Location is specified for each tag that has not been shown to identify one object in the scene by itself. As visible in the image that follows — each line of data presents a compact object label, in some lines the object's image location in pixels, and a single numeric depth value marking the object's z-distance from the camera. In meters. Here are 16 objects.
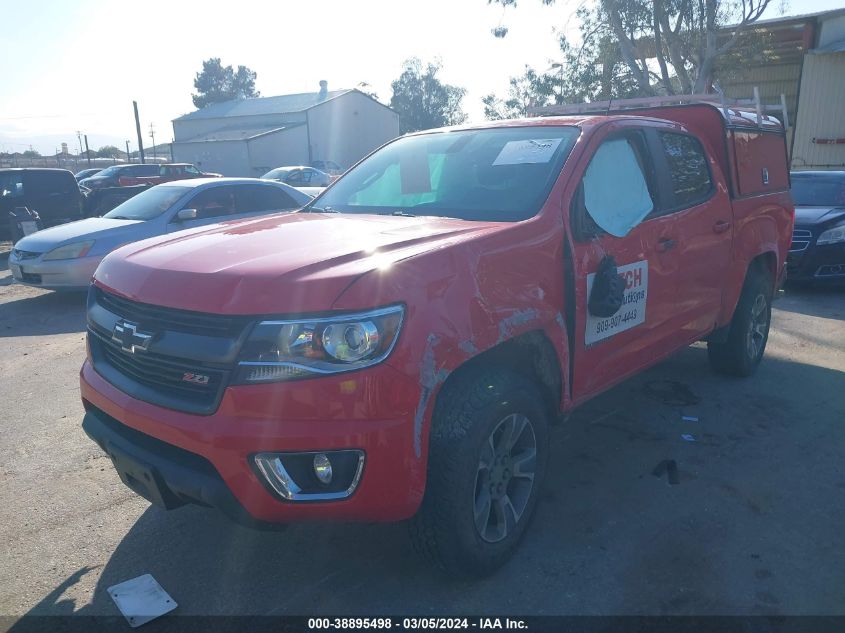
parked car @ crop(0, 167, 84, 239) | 14.35
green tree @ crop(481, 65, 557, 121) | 27.02
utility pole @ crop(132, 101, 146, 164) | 34.24
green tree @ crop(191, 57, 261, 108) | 82.12
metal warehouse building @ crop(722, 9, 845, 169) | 20.34
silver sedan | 8.59
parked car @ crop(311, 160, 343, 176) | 31.13
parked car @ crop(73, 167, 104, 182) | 27.41
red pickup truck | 2.38
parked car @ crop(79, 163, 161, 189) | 21.39
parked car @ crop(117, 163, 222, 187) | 20.47
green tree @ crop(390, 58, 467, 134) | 62.47
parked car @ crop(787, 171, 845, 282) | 8.92
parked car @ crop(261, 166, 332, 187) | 22.52
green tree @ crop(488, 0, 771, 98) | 19.50
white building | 38.41
